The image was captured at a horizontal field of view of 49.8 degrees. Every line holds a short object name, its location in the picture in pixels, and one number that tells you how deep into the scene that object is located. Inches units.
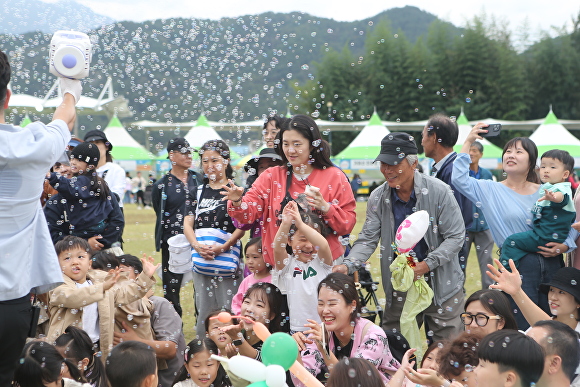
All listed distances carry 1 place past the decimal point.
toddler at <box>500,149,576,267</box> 128.3
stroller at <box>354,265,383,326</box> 158.4
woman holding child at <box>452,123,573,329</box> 137.5
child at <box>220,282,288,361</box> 128.6
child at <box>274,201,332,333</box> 125.6
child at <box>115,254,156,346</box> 141.4
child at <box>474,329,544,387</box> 87.4
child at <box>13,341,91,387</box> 103.3
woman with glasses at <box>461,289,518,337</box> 114.6
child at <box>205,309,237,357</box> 124.9
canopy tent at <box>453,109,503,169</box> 692.9
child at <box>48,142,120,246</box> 160.7
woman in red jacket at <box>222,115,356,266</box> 130.6
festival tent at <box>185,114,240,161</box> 534.0
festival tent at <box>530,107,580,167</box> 603.7
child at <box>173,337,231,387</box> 123.3
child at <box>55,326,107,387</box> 119.7
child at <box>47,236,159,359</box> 126.7
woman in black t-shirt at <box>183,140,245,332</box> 162.6
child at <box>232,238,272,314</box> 144.9
